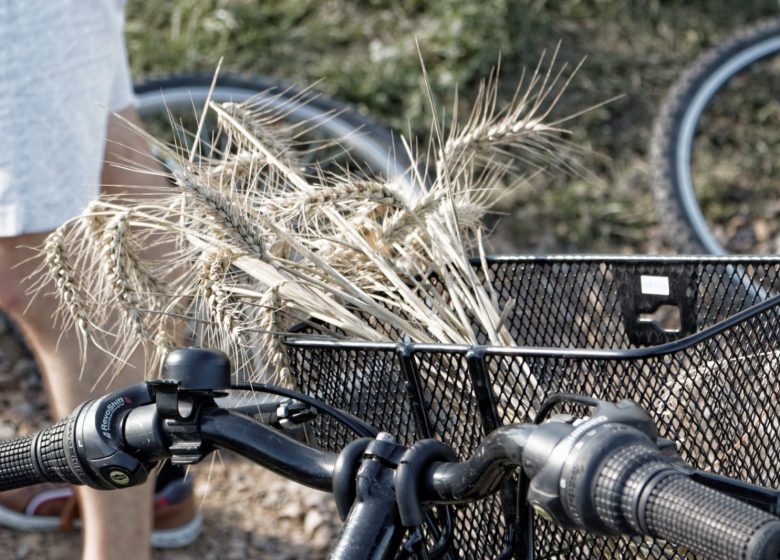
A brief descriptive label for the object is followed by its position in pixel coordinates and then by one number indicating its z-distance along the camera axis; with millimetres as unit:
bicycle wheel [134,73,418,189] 3189
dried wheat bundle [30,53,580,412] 1131
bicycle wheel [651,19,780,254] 3354
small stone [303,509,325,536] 2572
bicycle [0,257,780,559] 754
